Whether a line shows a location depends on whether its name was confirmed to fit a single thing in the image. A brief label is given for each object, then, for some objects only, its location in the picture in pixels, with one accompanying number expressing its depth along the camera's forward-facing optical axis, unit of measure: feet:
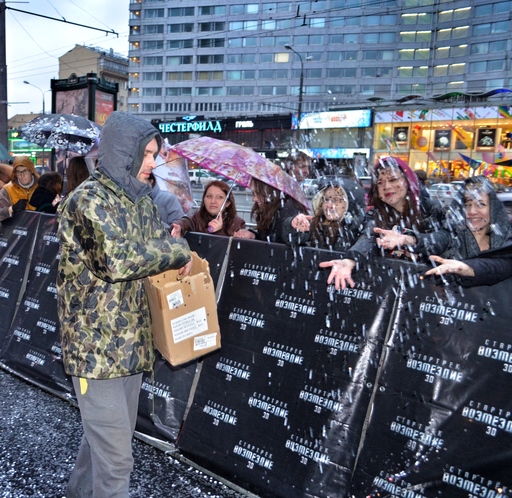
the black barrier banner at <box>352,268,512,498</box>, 8.44
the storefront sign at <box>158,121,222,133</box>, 219.20
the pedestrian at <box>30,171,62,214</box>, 19.90
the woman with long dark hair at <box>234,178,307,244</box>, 14.60
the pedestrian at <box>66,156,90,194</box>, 16.60
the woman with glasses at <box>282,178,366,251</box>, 11.82
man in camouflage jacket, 7.89
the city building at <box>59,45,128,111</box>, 318.86
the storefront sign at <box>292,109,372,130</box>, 172.46
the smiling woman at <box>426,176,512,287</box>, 8.96
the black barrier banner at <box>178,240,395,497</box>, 9.95
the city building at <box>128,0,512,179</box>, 221.87
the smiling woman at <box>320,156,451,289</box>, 10.13
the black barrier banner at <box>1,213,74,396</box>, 16.01
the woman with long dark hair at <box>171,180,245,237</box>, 15.62
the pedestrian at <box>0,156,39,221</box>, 21.30
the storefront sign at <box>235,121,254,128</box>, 210.79
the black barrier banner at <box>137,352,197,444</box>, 12.65
